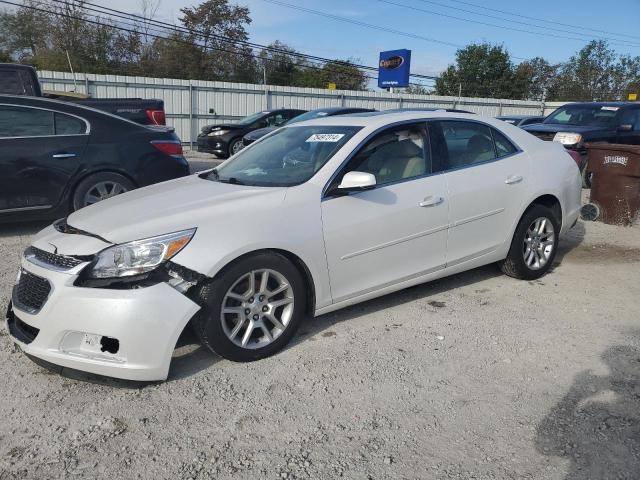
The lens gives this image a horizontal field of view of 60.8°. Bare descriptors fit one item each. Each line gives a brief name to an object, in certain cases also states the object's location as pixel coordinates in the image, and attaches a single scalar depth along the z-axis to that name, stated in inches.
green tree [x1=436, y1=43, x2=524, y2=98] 2165.4
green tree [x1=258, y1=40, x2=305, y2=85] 1778.9
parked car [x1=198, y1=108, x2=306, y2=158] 608.4
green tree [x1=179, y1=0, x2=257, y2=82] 1630.2
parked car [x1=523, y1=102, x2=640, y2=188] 398.9
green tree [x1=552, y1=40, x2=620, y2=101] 2193.7
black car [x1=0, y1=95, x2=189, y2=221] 233.6
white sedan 119.0
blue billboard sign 1214.9
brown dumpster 294.2
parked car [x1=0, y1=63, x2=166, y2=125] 309.9
